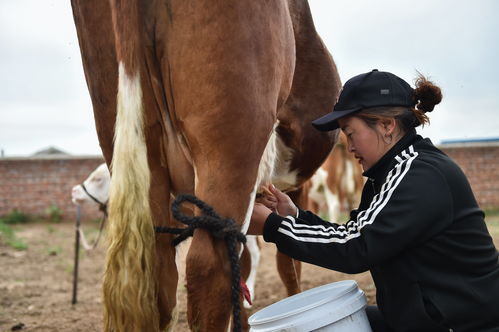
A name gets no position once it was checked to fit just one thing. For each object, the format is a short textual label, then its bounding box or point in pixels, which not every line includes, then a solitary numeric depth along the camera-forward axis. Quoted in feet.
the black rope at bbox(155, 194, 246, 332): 4.98
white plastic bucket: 5.71
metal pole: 16.65
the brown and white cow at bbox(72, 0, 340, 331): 5.07
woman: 5.50
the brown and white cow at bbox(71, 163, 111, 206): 24.06
